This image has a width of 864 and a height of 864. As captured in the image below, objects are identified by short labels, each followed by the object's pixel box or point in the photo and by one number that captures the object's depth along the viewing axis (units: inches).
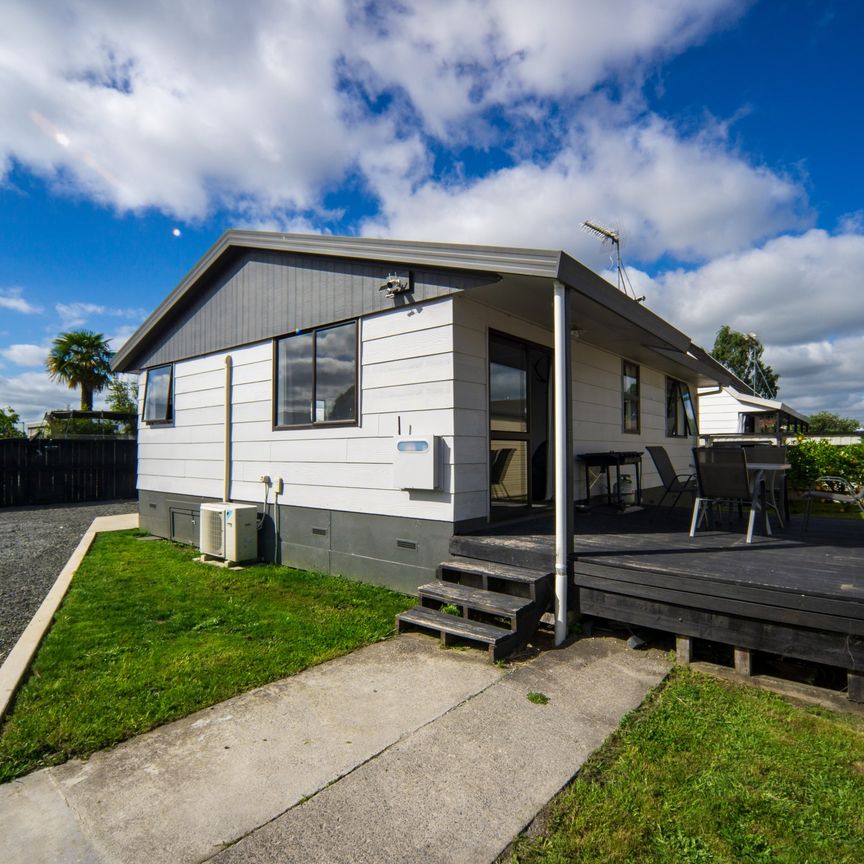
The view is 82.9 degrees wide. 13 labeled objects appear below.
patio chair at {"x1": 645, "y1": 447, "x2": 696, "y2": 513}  225.6
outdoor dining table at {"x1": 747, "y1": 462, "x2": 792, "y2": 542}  155.5
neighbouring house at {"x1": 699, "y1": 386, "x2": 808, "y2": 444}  609.7
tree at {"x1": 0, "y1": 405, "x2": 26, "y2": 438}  824.9
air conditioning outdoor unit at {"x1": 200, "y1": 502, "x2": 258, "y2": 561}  238.8
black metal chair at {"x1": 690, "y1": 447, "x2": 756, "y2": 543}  157.6
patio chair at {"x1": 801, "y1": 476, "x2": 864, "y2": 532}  177.0
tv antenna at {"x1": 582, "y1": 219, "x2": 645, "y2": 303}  378.0
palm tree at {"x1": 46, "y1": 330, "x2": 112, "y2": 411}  825.5
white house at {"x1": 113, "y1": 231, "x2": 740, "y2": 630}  173.0
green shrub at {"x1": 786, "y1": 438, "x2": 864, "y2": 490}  414.0
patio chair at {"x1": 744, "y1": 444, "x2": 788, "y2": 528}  190.4
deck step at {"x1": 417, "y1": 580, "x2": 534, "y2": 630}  135.9
